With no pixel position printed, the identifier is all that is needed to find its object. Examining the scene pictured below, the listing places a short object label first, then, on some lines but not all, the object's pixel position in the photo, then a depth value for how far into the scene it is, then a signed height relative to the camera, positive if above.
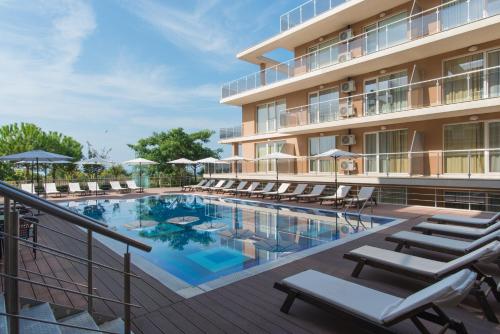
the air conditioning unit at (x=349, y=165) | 15.75 -0.01
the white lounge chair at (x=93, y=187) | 19.45 -1.23
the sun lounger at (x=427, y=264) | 3.72 -1.46
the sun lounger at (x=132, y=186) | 20.97 -1.30
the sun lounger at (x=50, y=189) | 17.77 -1.21
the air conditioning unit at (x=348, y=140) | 15.98 +1.38
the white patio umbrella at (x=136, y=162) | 20.20 +0.41
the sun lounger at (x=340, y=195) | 13.27 -1.38
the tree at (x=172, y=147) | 28.92 +2.08
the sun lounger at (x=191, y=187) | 22.38 -1.53
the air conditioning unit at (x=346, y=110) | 15.16 +2.81
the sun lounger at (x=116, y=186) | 20.51 -1.25
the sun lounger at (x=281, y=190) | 16.36 -1.35
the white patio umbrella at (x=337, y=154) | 13.35 +0.50
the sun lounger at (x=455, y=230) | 5.94 -1.46
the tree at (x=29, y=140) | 33.17 +3.46
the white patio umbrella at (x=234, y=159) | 19.88 +0.51
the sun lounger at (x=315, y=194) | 14.84 -1.44
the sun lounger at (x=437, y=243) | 4.77 -1.46
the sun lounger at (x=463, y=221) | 7.04 -1.43
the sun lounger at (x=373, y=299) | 2.68 -1.48
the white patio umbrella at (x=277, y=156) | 16.50 +0.55
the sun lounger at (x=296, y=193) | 15.55 -1.45
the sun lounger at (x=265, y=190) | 17.37 -1.43
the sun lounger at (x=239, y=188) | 19.10 -1.39
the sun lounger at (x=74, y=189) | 18.87 -1.30
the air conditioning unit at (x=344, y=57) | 15.38 +5.69
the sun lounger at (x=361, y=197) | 12.40 -1.39
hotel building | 11.67 +3.21
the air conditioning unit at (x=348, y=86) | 15.99 +4.26
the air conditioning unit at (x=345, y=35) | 16.32 +7.26
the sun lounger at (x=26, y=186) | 17.36 -1.00
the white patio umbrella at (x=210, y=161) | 21.52 +0.43
